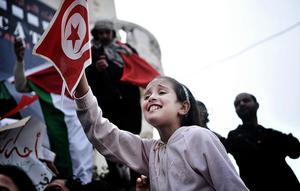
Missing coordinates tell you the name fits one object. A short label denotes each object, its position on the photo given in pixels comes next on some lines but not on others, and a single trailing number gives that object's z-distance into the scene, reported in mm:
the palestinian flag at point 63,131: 4445
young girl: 1515
